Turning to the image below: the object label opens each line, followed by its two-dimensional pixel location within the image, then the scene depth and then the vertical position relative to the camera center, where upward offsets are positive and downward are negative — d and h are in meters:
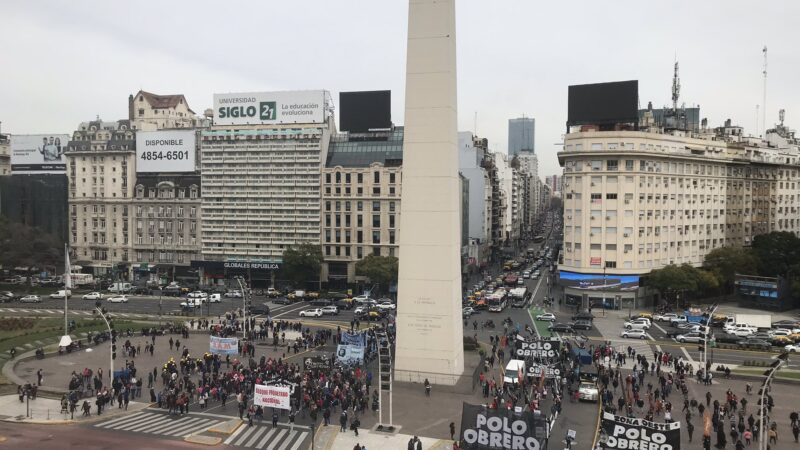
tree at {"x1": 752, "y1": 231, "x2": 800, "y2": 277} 83.31 -3.92
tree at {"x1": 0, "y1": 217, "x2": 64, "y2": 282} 91.44 -4.51
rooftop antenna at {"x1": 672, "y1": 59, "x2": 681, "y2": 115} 114.71 +22.99
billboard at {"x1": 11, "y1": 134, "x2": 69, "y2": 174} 115.06 +10.64
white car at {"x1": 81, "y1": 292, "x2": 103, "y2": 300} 85.22 -10.24
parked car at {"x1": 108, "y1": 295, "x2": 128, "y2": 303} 83.19 -10.35
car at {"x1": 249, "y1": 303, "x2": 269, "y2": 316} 73.97 -10.36
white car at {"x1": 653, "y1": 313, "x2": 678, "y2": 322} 71.46 -10.37
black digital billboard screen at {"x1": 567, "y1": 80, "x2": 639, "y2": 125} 80.56 +14.35
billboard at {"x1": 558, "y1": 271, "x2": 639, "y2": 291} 78.62 -7.22
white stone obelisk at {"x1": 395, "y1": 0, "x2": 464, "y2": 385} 40.91 +1.34
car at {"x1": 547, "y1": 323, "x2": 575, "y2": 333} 63.84 -10.32
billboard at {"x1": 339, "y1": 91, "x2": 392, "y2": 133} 96.19 +15.58
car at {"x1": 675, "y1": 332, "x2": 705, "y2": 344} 60.46 -10.53
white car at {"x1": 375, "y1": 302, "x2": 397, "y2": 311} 74.57 -9.90
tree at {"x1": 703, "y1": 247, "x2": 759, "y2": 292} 83.62 -5.23
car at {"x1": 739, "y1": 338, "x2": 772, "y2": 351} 57.66 -10.57
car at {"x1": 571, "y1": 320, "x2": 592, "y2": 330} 65.81 -10.33
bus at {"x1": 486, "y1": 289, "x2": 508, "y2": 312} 76.94 -9.72
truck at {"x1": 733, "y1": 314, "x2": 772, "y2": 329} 66.38 -9.72
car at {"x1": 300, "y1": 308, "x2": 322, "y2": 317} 72.97 -10.36
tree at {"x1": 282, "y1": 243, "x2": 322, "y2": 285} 89.94 -5.99
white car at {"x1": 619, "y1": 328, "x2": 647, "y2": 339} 61.72 -10.40
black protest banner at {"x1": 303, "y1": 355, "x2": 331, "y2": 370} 43.27 -9.42
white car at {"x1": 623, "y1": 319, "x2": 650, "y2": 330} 64.56 -10.16
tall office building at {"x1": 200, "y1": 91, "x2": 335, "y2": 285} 94.94 +5.10
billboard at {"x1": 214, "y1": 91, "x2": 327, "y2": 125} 94.56 +15.70
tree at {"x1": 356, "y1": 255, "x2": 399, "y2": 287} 86.31 -6.53
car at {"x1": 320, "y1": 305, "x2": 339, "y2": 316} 74.44 -10.28
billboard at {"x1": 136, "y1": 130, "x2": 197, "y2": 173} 102.94 +10.12
